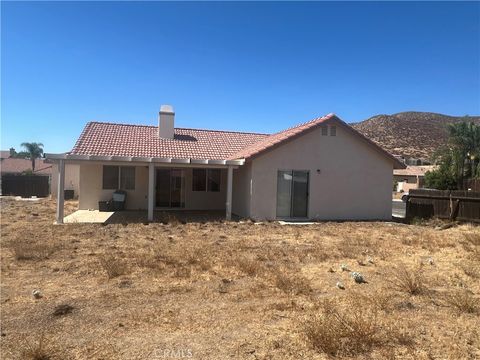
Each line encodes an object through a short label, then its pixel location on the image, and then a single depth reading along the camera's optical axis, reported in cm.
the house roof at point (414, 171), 5546
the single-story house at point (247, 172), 1678
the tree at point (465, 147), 3900
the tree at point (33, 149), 8481
